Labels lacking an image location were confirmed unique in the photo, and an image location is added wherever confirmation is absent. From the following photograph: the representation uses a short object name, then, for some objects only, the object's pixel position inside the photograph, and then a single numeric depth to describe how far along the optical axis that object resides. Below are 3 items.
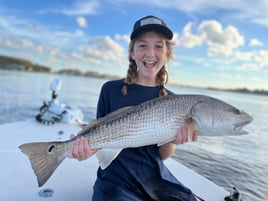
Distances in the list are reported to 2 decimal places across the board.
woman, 1.65
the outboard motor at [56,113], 4.32
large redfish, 1.55
